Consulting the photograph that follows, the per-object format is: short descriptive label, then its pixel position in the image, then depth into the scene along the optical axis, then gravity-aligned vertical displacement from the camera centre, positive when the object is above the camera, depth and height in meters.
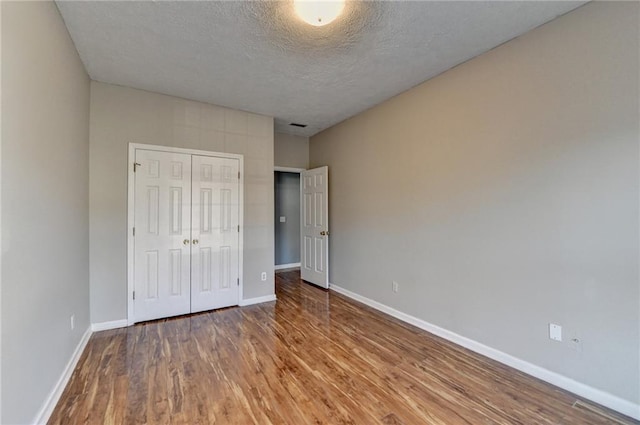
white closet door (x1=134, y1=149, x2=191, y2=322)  3.23 -0.21
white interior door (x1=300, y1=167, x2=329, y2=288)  4.59 -0.18
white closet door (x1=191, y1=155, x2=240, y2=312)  3.56 -0.21
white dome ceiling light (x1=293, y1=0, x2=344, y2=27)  1.78 +1.38
